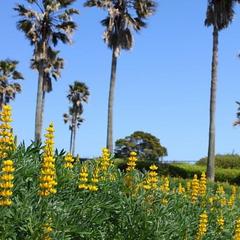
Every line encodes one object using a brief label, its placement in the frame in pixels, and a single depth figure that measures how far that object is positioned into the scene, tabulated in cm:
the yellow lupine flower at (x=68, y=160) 608
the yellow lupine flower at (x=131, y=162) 639
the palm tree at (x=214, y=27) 2720
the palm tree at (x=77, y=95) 6806
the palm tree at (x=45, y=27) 3241
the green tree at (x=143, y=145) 7344
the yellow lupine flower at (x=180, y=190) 863
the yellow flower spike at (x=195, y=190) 810
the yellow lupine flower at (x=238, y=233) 695
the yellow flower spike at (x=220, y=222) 757
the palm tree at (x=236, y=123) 3770
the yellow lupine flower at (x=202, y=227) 676
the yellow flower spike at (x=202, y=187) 847
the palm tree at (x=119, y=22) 3164
